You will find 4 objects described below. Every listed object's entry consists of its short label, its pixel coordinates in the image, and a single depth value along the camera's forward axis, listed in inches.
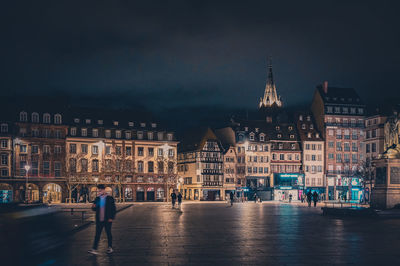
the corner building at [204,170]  4072.3
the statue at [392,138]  1533.0
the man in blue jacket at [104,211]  640.0
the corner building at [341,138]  4478.3
